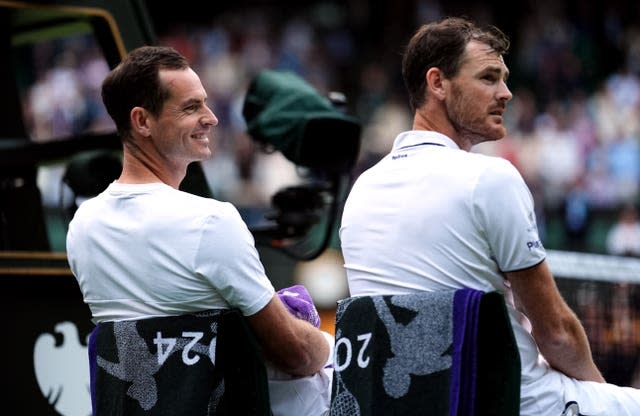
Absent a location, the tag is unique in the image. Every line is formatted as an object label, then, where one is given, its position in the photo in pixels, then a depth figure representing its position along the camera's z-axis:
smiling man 6.65
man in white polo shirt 6.68
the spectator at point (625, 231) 26.80
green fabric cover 10.00
